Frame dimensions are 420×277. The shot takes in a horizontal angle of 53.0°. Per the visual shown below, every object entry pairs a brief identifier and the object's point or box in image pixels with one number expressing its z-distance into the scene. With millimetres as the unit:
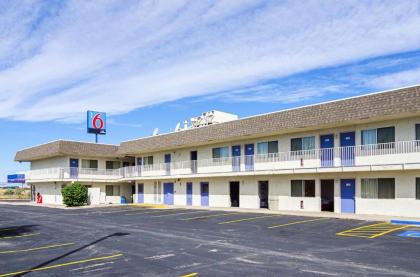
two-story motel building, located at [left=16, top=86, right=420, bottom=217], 23141
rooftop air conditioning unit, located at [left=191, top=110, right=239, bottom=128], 40034
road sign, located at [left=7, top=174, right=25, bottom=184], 59209
